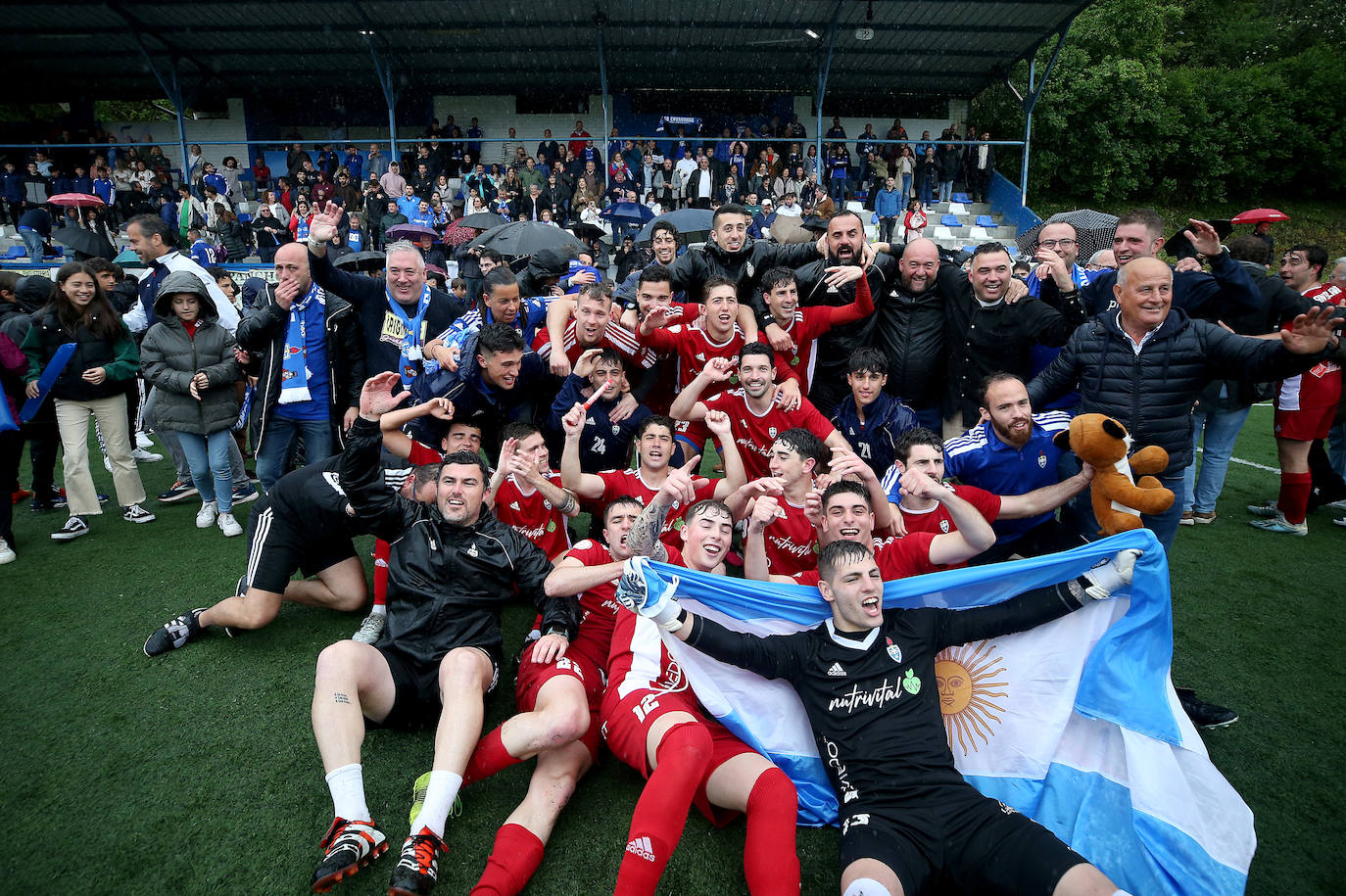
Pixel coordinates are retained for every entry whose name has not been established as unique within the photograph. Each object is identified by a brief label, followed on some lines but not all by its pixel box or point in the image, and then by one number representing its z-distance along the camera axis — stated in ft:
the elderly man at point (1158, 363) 13.19
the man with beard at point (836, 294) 18.15
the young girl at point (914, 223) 52.52
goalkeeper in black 8.75
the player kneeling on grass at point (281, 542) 14.62
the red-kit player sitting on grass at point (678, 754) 8.99
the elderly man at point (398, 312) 18.95
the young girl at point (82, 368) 20.65
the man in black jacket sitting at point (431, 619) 10.57
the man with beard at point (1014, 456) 14.16
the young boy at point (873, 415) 17.08
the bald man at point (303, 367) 18.80
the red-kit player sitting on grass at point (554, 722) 9.70
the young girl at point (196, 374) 20.61
